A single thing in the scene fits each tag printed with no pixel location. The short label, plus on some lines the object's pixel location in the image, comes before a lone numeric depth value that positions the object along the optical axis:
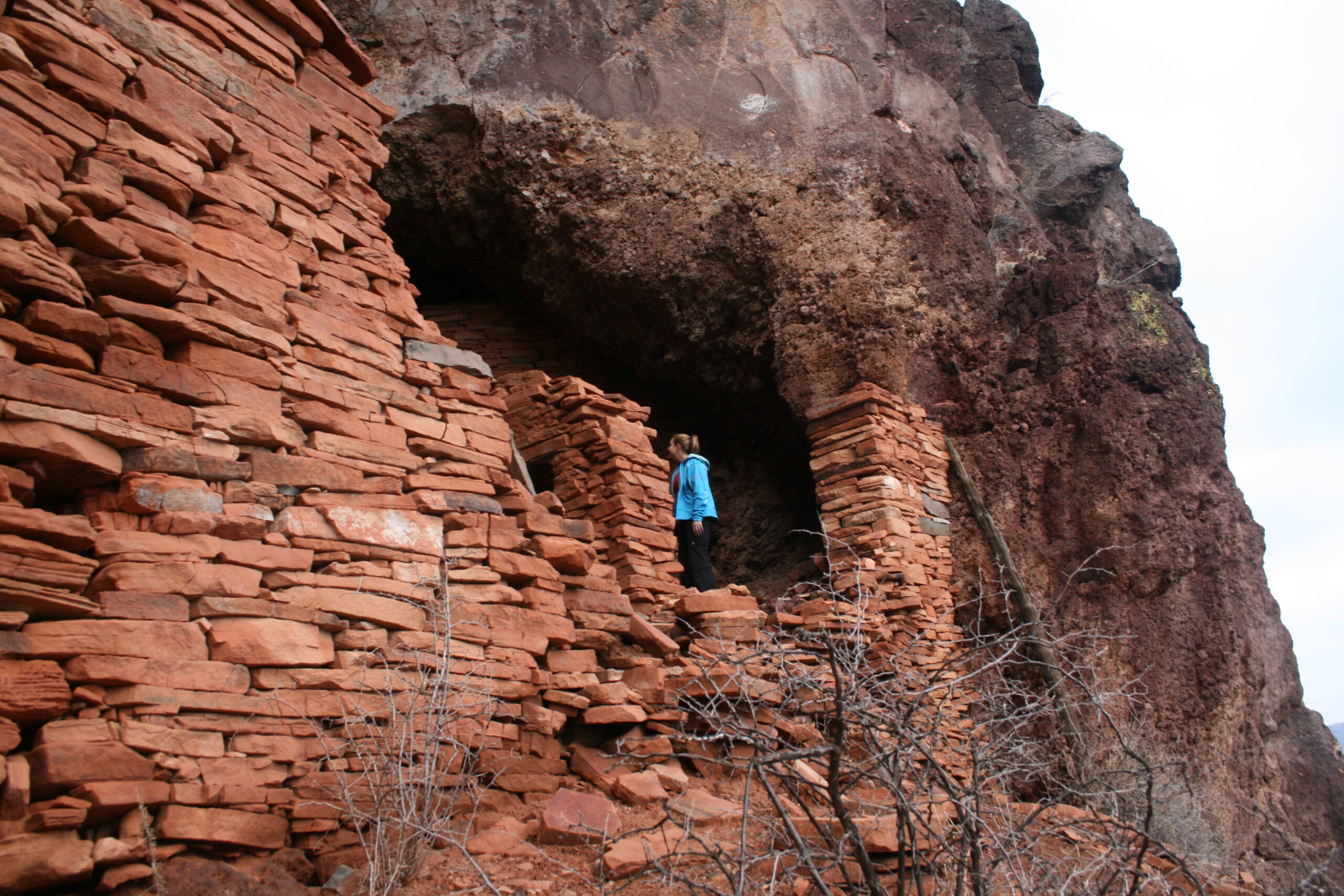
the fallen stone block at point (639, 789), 3.38
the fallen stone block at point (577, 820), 2.97
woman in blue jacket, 6.44
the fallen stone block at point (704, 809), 3.15
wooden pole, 5.66
